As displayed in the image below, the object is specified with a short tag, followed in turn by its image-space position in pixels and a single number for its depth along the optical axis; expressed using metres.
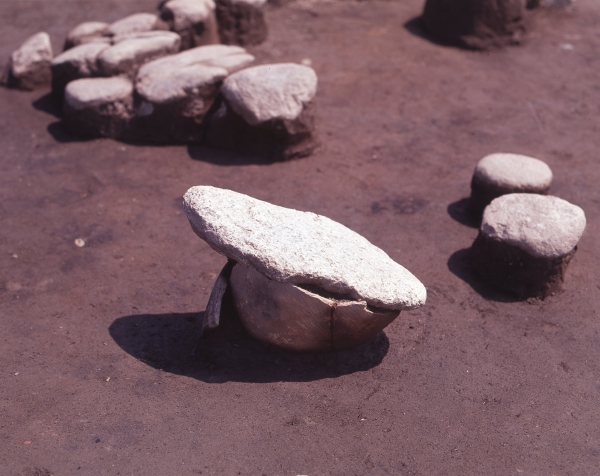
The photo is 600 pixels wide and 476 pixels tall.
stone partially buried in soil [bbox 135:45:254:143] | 6.17
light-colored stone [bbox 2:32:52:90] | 7.23
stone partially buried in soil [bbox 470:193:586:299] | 4.37
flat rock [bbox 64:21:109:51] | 7.25
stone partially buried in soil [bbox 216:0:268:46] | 7.80
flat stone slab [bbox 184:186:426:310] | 3.46
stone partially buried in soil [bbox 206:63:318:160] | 5.89
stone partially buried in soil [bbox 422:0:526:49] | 8.19
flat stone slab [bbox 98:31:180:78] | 6.52
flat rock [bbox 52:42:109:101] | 6.62
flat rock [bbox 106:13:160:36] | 7.20
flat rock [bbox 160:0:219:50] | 7.30
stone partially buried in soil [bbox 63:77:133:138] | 6.28
